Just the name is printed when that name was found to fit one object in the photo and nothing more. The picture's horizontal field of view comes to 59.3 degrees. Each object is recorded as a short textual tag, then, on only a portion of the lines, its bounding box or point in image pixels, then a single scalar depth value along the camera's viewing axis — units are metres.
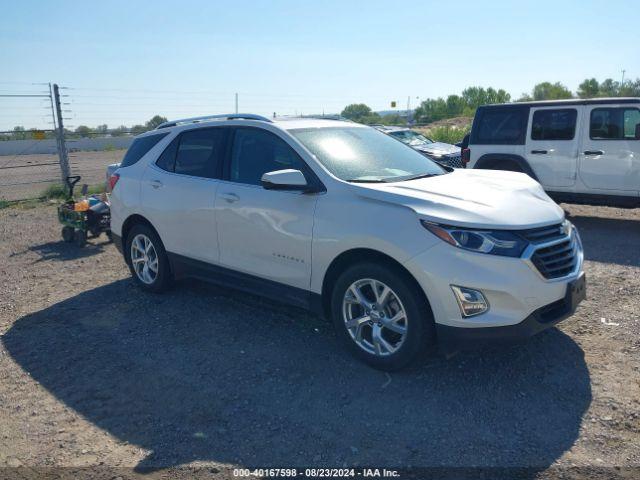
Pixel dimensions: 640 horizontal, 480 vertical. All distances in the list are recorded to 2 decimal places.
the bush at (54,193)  13.54
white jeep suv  8.65
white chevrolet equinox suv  3.63
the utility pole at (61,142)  13.05
